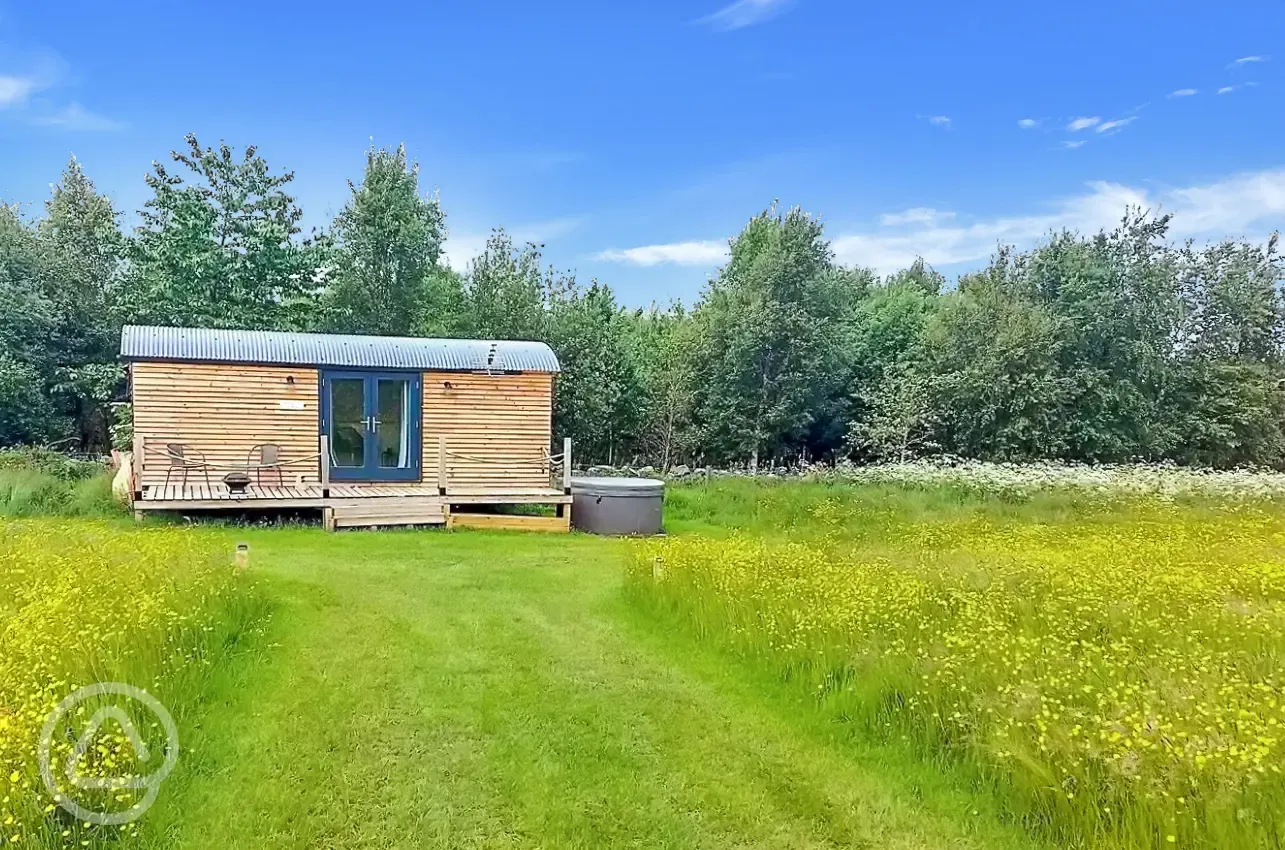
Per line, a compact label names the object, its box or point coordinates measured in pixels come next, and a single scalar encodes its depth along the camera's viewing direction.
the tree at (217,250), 19.05
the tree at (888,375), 20.69
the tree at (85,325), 19.80
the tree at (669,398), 21.44
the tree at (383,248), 20.42
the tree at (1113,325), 20.20
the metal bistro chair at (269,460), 12.21
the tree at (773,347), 20.66
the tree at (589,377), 19.48
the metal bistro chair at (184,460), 11.77
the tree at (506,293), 19.39
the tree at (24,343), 18.81
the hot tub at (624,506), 11.62
